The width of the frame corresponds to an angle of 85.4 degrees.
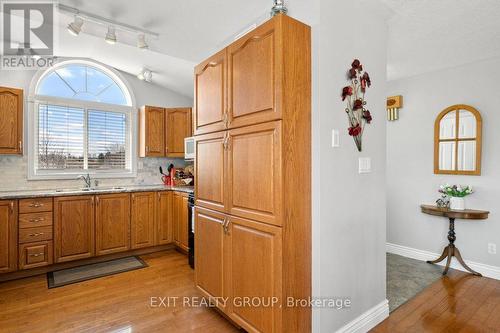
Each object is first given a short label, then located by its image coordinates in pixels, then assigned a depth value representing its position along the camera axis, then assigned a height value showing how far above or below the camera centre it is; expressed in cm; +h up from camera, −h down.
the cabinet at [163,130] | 444 +57
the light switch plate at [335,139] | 188 +18
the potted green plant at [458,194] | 320 -35
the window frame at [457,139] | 316 +32
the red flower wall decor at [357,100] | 199 +49
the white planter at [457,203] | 321 -45
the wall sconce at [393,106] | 383 +84
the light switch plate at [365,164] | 210 +0
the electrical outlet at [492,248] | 308 -95
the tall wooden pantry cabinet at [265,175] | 167 -7
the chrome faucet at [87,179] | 409 -23
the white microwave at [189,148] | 417 +25
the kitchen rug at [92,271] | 311 -133
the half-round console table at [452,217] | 303 -59
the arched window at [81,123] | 386 +63
